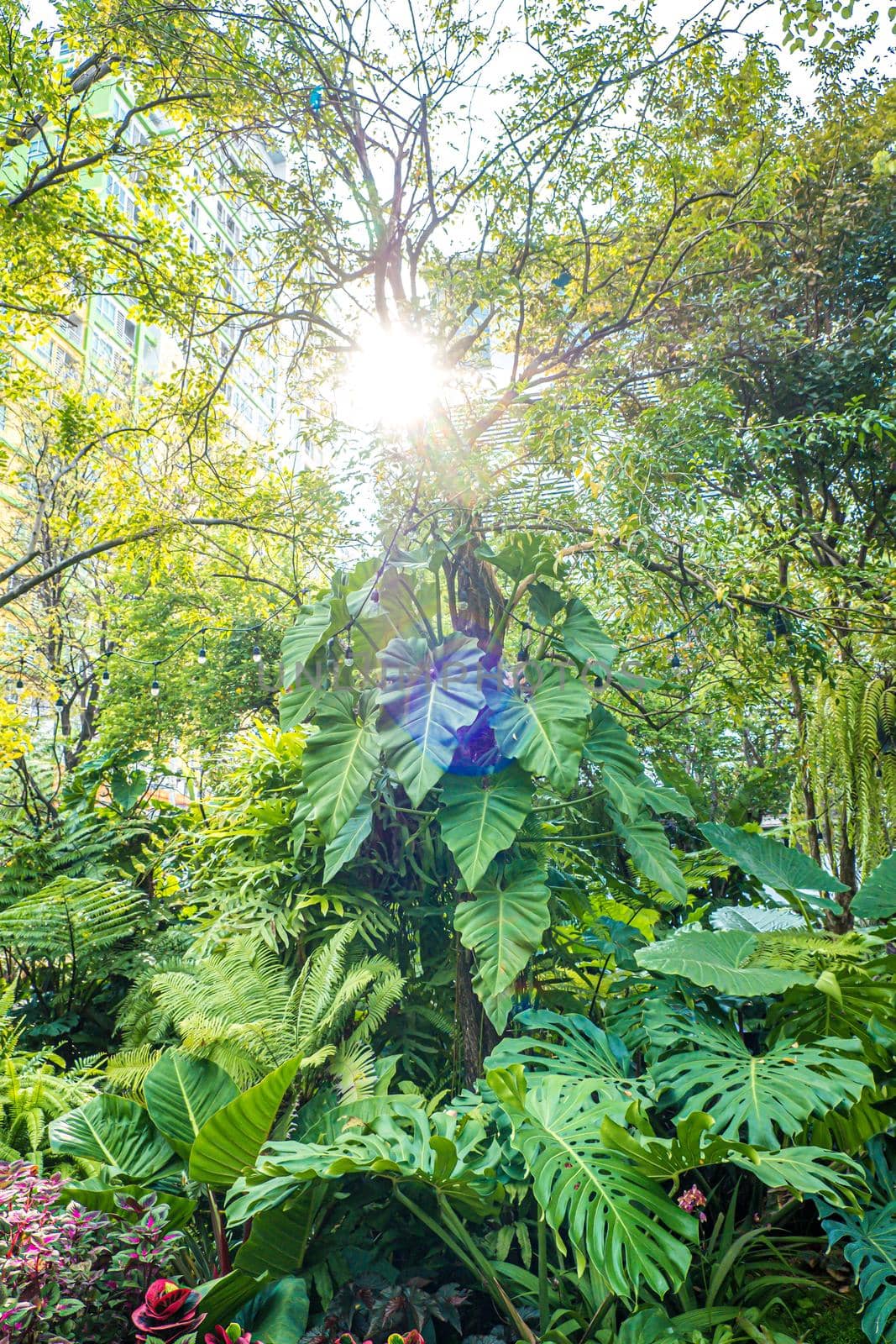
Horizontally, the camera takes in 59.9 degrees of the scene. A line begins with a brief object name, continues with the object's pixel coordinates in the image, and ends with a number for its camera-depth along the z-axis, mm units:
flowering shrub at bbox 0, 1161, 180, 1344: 1099
